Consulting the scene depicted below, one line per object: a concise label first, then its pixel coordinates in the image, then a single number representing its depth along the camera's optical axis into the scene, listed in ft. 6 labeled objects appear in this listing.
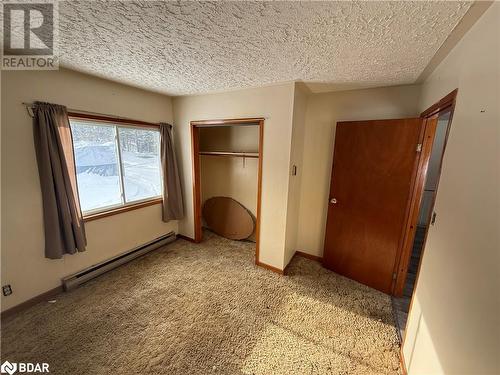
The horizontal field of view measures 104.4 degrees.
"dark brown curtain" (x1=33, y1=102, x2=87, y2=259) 5.77
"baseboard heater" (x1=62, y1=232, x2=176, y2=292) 6.82
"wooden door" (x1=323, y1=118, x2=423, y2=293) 6.43
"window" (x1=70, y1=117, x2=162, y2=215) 7.11
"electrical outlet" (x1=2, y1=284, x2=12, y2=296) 5.56
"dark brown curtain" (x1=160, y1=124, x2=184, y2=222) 9.36
